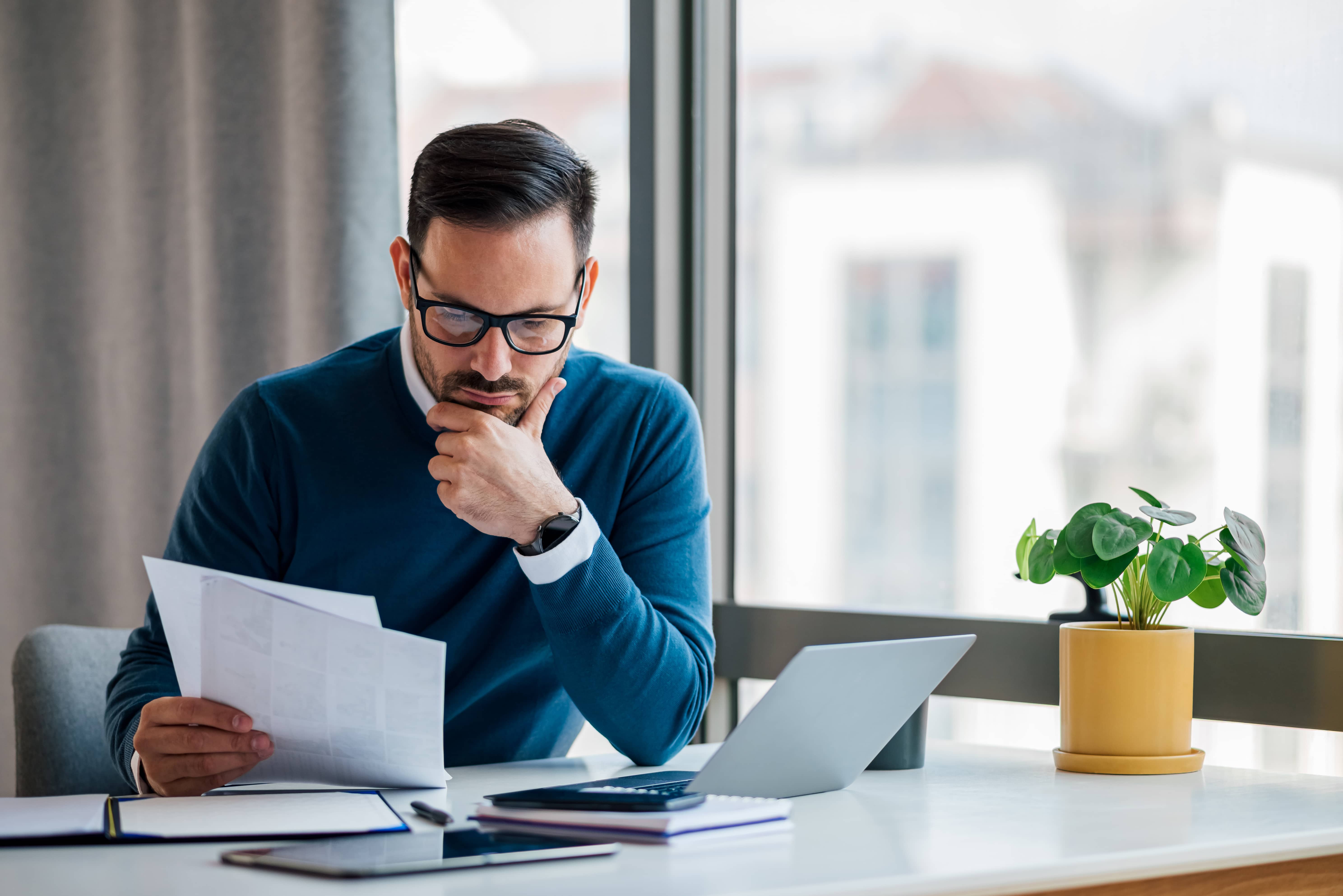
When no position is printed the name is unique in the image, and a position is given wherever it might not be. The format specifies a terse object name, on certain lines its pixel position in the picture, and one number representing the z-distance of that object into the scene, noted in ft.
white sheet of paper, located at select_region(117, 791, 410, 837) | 8.84
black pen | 8.97
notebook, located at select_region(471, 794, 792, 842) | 8.79
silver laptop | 9.02
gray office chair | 10.32
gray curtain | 11.88
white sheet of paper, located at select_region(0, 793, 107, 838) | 8.82
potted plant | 9.66
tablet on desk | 8.55
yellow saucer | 9.70
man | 9.71
